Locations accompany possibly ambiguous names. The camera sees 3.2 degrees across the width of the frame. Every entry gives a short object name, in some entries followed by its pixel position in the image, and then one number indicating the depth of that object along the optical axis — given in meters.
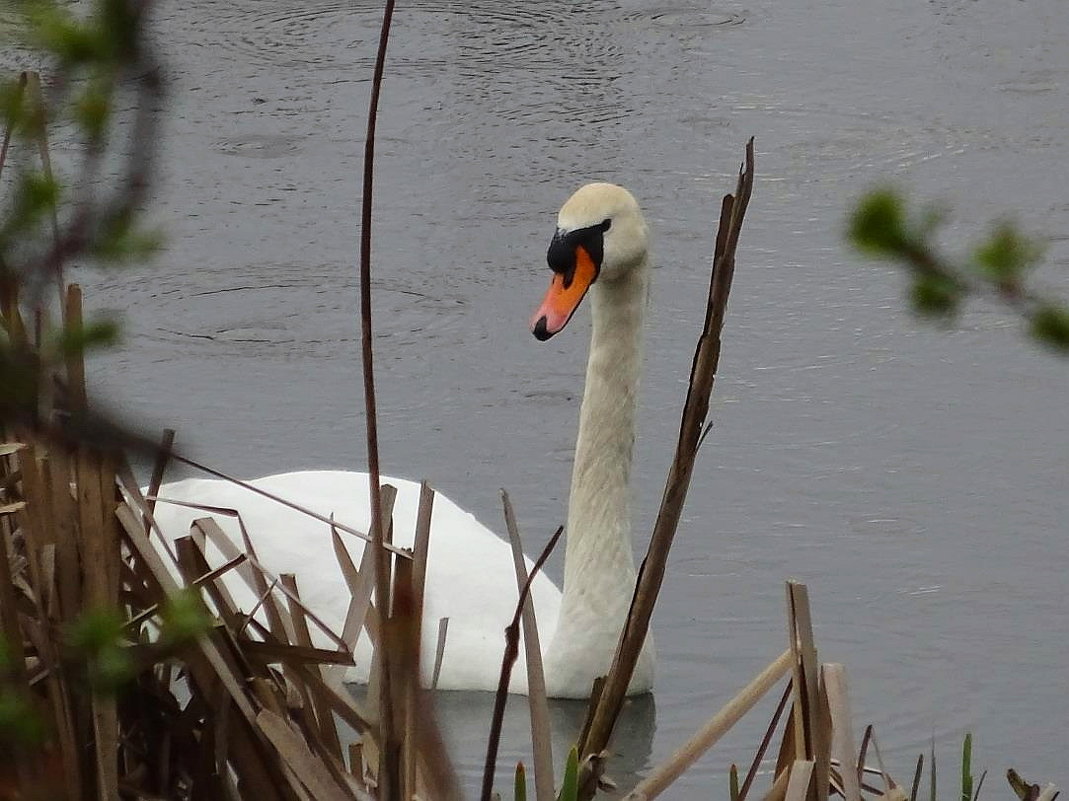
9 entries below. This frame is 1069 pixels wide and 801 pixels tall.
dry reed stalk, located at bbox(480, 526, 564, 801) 15.78
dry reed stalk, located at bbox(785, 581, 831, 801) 17.06
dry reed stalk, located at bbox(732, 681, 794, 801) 17.12
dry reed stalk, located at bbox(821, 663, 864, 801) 17.07
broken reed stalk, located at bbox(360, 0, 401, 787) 14.13
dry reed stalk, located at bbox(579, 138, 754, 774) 16.51
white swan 17.93
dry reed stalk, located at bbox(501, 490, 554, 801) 17.04
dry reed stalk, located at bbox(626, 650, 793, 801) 17.09
